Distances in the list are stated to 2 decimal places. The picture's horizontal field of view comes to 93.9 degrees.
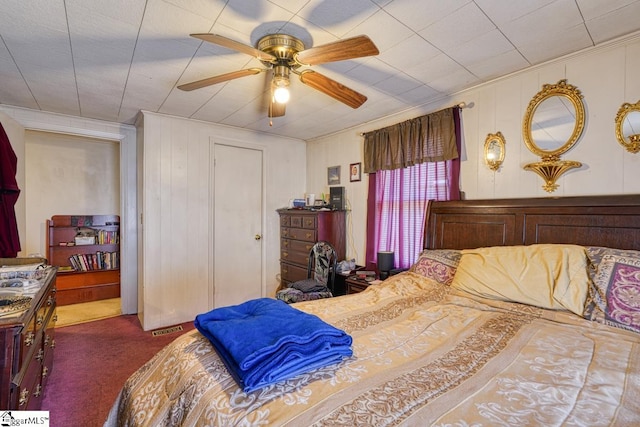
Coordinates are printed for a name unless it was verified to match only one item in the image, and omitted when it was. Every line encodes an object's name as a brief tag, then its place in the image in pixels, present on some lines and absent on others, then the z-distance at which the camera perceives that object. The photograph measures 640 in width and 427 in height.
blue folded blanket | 0.92
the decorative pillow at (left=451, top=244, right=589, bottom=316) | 1.61
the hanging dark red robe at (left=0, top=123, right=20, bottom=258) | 2.29
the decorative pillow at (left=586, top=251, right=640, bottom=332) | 1.40
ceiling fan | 1.47
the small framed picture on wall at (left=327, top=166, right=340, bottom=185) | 3.88
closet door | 3.72
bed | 0.83
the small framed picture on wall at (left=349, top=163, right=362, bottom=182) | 3.59
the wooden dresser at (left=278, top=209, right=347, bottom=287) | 3.55
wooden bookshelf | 4.19
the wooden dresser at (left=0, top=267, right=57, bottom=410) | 1.26
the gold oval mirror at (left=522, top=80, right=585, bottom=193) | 1.98
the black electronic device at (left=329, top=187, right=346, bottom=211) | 3.72
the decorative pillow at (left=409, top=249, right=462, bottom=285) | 2.18
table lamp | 2.92
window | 2.77
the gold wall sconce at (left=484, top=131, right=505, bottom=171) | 2.34
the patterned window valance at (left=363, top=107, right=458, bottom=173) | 2.62
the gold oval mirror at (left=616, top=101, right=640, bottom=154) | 1.75
